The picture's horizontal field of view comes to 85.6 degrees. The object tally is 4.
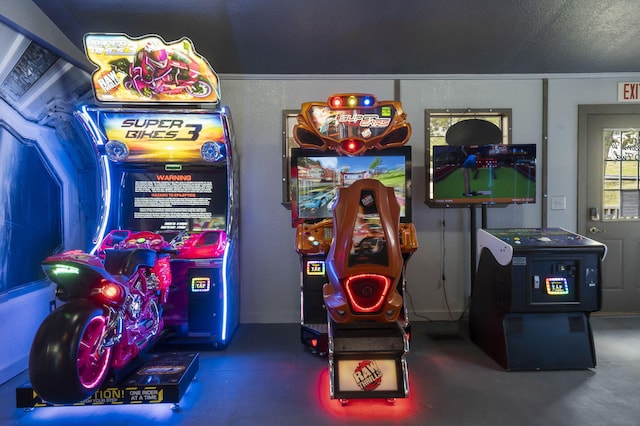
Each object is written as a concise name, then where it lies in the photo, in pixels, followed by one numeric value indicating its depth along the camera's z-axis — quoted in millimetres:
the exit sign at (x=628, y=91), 3869
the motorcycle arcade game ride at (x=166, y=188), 2645
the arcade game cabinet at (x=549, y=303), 2656
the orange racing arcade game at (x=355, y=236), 2162
